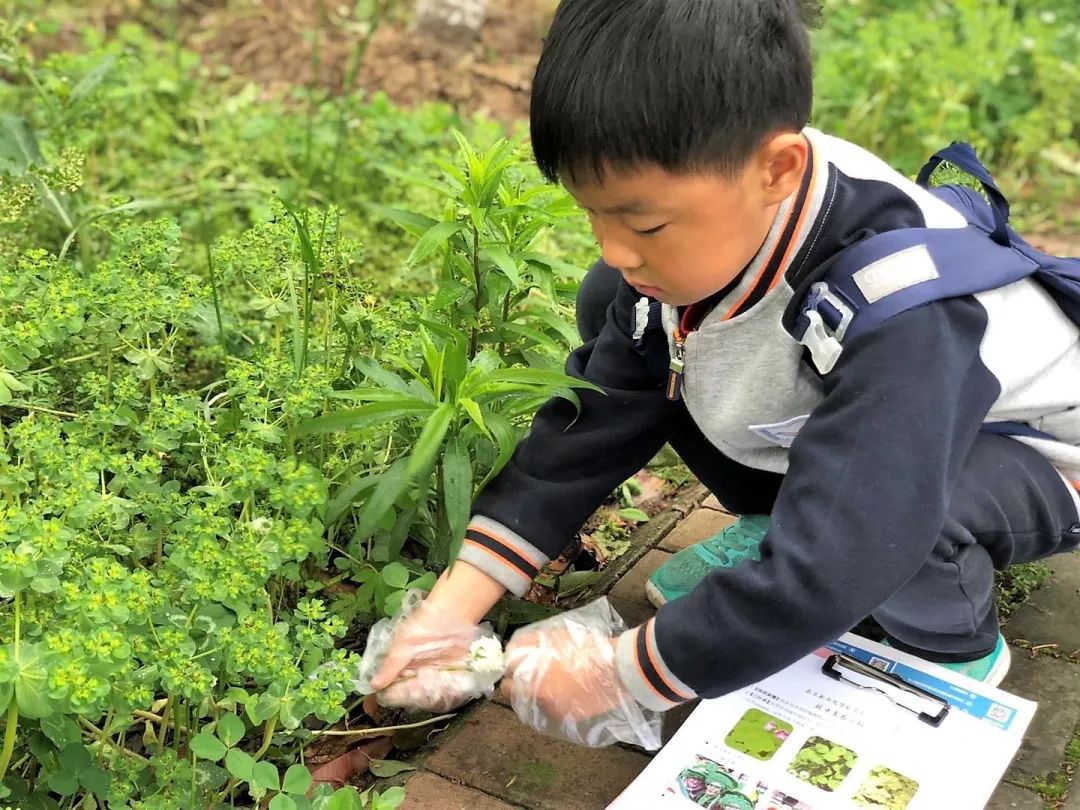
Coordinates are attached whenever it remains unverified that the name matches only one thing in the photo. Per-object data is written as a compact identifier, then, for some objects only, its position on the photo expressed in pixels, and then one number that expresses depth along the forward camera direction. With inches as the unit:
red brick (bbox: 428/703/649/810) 73.3
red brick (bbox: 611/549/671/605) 92.0
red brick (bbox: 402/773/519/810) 72.2
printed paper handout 69.4
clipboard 74.0
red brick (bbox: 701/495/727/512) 104.2
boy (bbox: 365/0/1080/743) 64.9
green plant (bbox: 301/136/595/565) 74.2
